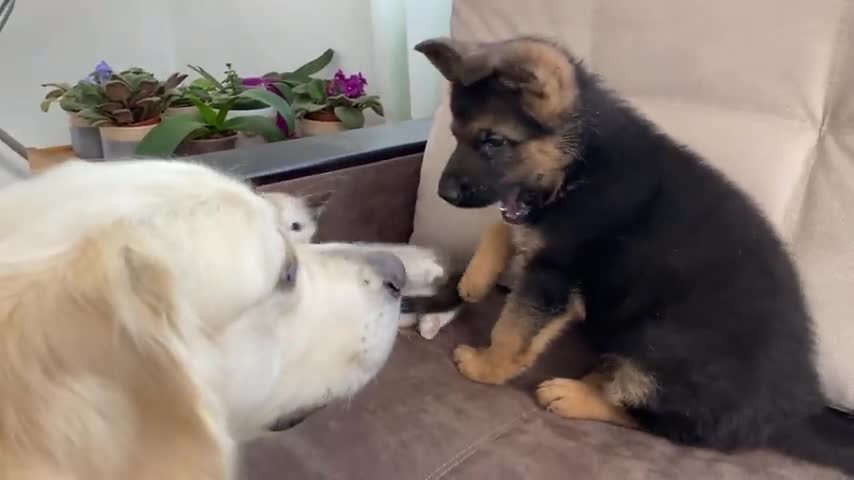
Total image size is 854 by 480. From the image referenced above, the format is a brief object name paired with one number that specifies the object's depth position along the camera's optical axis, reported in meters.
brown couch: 1.19
